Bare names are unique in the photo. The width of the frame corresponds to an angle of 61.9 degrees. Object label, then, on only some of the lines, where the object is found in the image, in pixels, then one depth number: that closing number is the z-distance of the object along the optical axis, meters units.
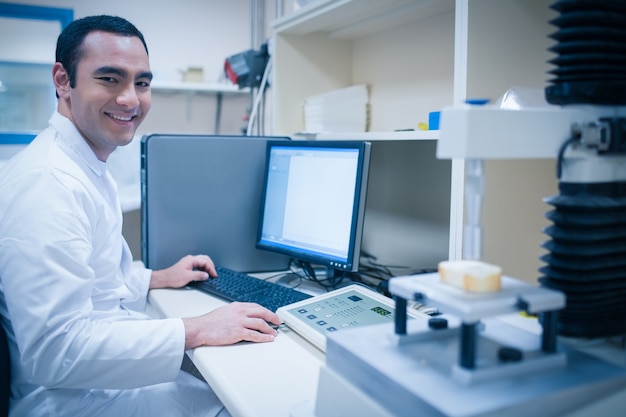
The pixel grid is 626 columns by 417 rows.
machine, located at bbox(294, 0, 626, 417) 0.54
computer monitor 1.24
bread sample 0.57
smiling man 0.88
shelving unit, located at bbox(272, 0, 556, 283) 1.05
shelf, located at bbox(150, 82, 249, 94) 2.82
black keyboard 1.19
